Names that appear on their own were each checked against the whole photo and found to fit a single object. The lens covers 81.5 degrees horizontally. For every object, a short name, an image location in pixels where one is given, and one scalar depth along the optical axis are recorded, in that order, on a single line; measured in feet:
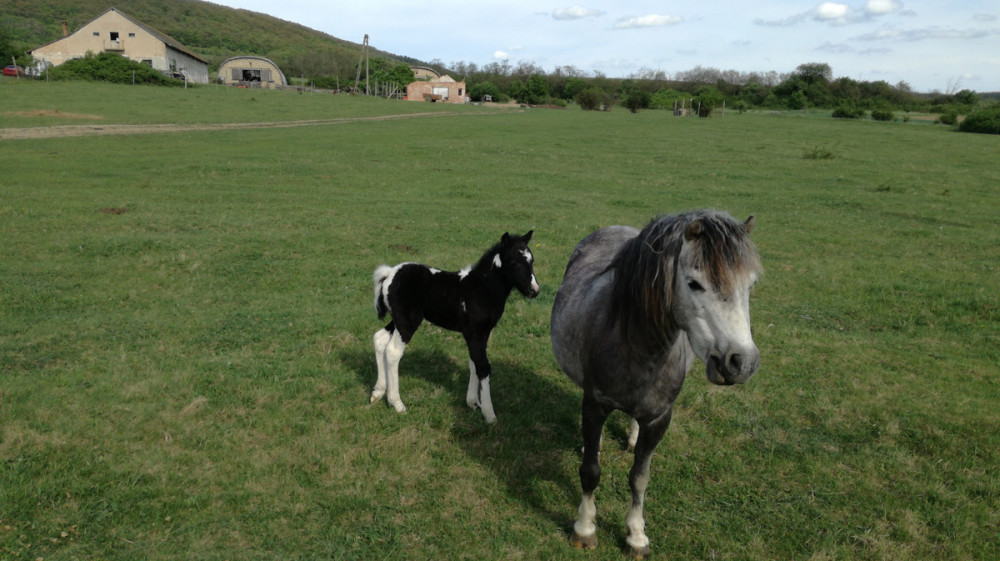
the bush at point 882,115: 206.80
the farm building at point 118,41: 232.73
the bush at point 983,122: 164.89
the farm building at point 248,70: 292.81
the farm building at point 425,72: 399.40
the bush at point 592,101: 244.22
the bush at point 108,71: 182.60
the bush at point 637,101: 242.11
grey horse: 9.68
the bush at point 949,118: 191.66
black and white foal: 19.34
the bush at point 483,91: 348.59
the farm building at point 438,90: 300.40
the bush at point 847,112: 214.48
